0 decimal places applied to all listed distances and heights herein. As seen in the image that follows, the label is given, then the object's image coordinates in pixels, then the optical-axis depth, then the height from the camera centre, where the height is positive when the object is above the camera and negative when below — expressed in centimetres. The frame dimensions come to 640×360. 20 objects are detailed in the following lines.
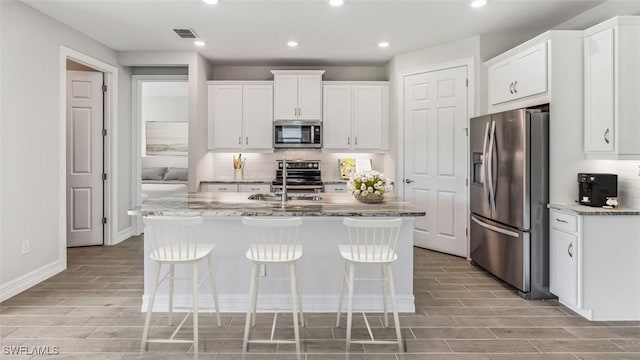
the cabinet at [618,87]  298 +74
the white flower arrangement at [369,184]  323 -2
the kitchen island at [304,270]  313 -73
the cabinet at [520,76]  349 +106
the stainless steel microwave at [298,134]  571 +70
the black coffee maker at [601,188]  313 -5
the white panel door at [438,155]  484 +34
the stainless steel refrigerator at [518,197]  341 -15
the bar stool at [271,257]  251 -51
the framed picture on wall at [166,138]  866 +96
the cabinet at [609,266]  299 -66
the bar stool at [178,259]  252 -52
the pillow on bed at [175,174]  843 +15
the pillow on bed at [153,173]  843 +17
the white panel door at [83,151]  517 +40
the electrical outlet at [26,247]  367 -63
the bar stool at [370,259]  253 -52
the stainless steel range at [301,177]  566 +6
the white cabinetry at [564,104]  336 +67
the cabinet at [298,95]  574 +127
